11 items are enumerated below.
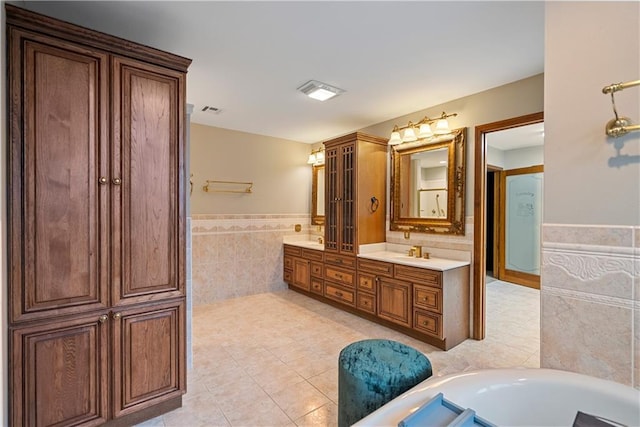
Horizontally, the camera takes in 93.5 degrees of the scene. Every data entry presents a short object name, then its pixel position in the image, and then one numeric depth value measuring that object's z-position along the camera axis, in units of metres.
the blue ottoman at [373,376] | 1.42
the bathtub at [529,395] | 1.07
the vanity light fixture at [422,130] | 3.13
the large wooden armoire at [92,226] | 1.44
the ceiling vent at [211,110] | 3.43
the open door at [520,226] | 5.09
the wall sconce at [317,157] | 4.83
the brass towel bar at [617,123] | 1.12
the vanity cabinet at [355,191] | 3.56
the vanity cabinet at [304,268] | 4.09
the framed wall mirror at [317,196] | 4.97
